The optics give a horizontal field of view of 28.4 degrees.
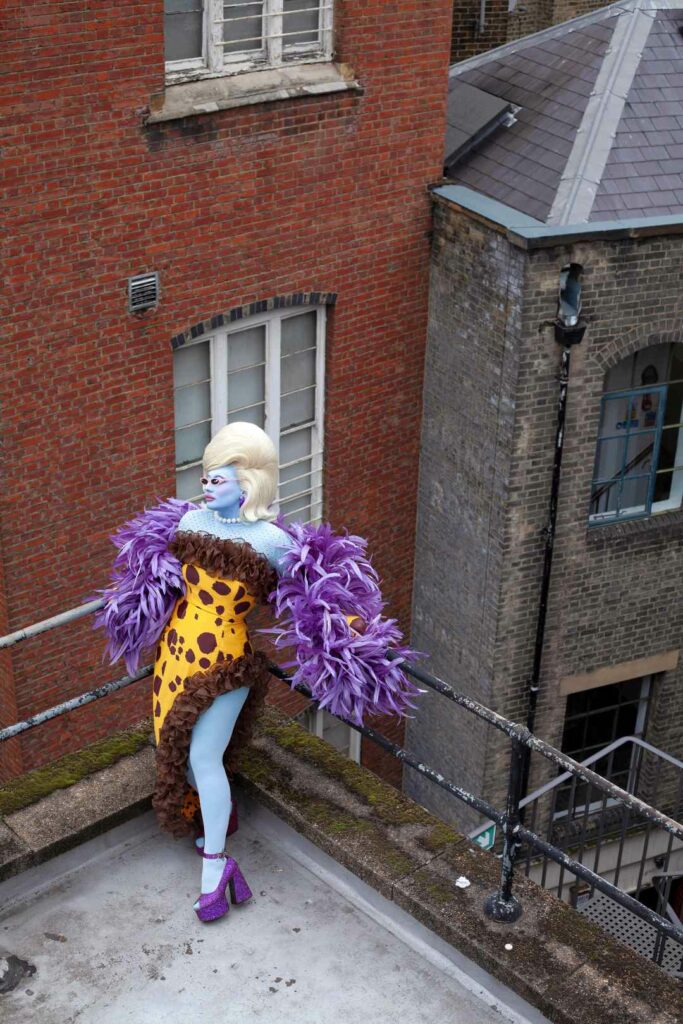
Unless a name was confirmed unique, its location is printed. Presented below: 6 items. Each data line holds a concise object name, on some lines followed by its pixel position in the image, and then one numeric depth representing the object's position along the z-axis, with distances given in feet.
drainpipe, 35.17
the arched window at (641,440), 38.83
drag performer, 16.75
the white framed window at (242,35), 31.73
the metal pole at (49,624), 17.51
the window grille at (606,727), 43.86
